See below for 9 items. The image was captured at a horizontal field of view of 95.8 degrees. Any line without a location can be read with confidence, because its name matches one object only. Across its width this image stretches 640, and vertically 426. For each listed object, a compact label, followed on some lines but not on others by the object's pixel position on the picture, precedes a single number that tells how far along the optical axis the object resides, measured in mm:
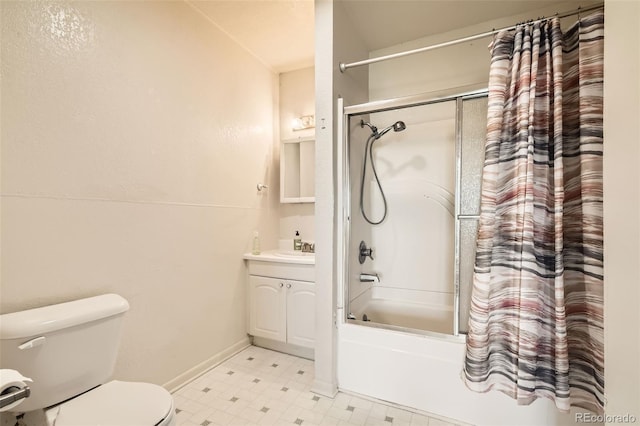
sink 2619
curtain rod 1371
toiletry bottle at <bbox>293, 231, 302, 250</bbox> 2819
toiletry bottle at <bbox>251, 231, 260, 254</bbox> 2598
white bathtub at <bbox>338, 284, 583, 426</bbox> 1498
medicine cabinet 2803
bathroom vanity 2285
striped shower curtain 1265
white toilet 1103
